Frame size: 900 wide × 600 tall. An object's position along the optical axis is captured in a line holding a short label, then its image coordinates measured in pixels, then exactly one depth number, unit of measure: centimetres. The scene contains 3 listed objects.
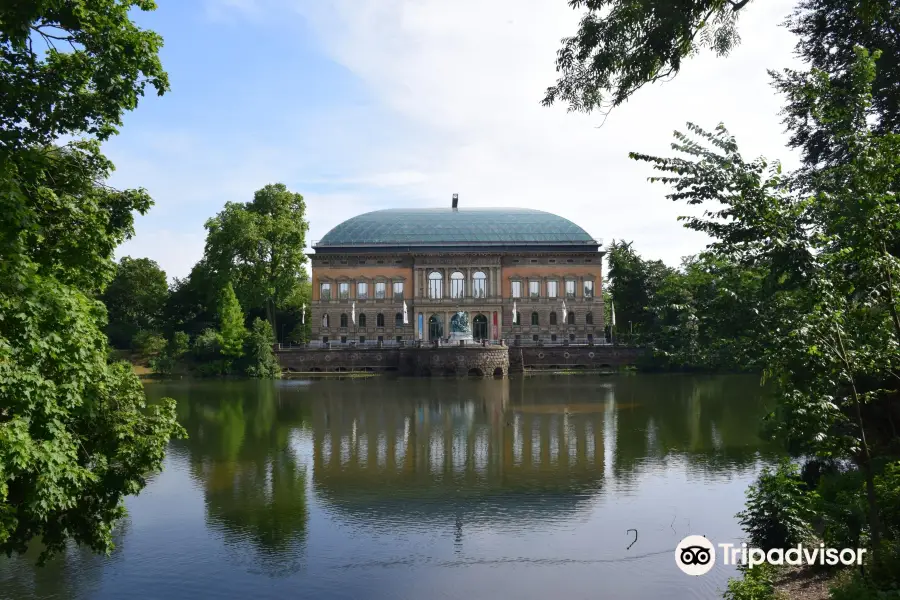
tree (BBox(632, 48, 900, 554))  920
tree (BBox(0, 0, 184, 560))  908
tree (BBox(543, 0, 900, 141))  1014
